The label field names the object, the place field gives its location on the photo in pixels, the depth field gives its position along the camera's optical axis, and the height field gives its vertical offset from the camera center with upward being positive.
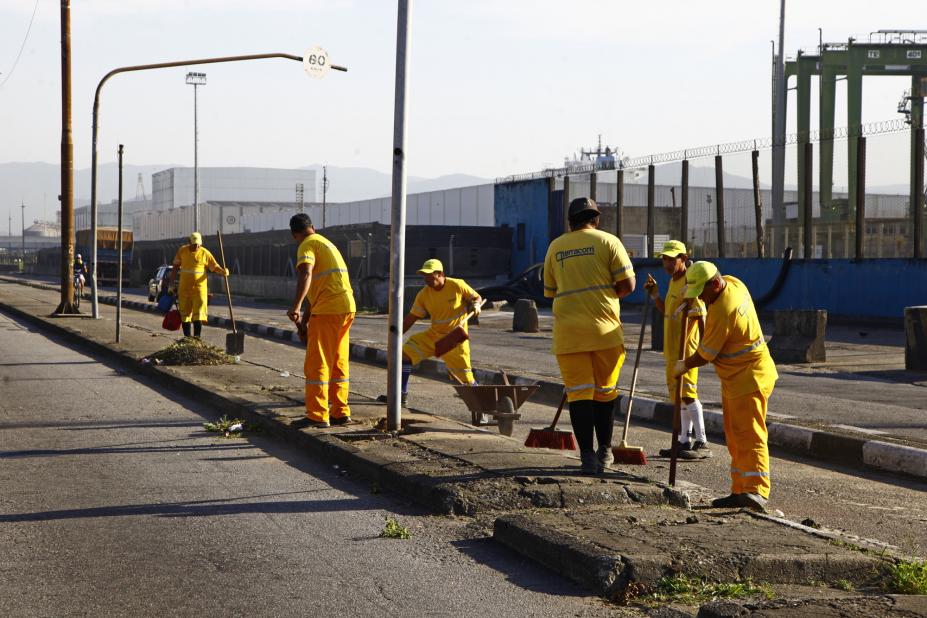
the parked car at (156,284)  41.50 -0.44
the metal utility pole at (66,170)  28.14 +2.44
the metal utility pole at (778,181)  29.48 +2.62
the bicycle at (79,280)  35.97 -0.32
